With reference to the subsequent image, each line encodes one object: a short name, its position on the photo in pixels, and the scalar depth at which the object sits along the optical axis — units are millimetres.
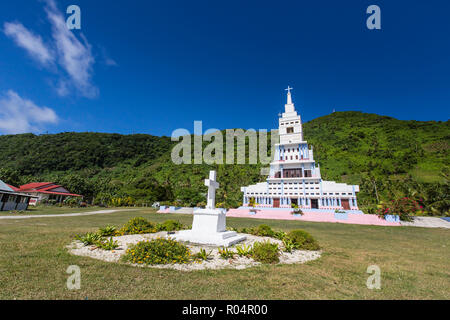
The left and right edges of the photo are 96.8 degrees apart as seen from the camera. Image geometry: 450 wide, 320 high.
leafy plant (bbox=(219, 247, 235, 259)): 6473
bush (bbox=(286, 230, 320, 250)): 8242
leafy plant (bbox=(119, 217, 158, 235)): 9992
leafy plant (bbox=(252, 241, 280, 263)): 6305
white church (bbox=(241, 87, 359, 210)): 28016
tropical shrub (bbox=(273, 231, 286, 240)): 9840
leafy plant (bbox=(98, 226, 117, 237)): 9125
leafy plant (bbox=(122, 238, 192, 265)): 5707
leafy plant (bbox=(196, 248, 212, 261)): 6152
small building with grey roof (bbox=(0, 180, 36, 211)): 23859
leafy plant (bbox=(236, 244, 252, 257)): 6766
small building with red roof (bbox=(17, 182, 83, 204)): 42719
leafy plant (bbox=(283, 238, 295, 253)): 7646
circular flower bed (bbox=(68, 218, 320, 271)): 5750
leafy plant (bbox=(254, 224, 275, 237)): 10874
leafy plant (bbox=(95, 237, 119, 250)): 6844
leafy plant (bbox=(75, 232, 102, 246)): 7410
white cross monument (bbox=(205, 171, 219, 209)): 9505
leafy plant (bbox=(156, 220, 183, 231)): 11122
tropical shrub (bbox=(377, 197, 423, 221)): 20472
